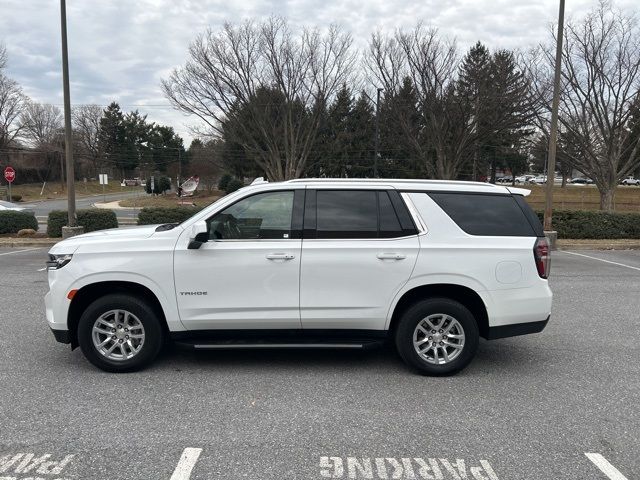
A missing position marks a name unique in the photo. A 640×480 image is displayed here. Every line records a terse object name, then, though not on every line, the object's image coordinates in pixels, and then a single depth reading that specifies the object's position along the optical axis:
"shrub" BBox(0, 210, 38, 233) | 15.62
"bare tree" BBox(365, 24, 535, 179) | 20.47
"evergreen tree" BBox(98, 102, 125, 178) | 85.00
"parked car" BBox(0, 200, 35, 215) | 20.49
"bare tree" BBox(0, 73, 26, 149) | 61.03
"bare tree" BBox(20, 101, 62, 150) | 71.81
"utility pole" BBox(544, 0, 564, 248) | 13.81
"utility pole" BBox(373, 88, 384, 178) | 23.02
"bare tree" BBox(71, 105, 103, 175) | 84.00
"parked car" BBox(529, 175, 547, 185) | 86.82
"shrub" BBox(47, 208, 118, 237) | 15.16
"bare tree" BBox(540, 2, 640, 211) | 17.41
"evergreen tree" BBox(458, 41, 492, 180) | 20.98
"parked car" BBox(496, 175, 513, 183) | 88.32
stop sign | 30.96
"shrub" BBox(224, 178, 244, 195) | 49.45
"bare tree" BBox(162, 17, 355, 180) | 21.48
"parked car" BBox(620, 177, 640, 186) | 82.24
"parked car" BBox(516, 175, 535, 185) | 91.38
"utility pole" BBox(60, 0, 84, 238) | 13.85
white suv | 4.34
